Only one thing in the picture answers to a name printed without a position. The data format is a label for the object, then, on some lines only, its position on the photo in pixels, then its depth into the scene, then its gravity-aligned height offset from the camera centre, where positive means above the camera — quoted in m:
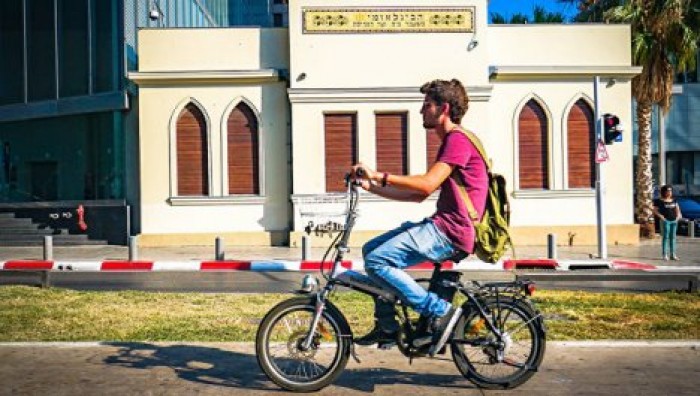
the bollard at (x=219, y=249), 15.59 -1.10
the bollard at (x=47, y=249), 15.94 -1.06
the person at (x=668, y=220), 16.41 -0.66
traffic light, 16.14 +1.34
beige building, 20.36 +2.24
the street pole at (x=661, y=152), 33.53 +1.75
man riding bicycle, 4.84 -0.30
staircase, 21.52 -1.04
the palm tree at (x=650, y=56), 21.67 +3.97
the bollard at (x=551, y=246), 15.90 -1.16
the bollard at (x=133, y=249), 15.70 -1.08
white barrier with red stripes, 14.55 -1.38
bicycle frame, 4.88 -0.64
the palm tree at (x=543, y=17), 28.45 +6.72
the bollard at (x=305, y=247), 15.53 -1.08
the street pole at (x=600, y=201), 16.41 -0.22
